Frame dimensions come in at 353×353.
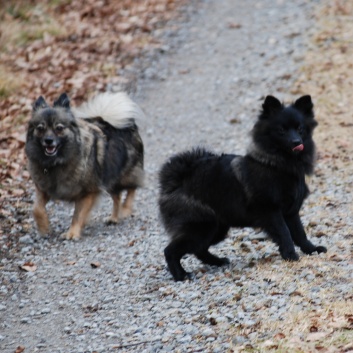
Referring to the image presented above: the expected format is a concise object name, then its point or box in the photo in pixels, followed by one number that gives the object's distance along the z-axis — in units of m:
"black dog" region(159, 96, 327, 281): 12.58
